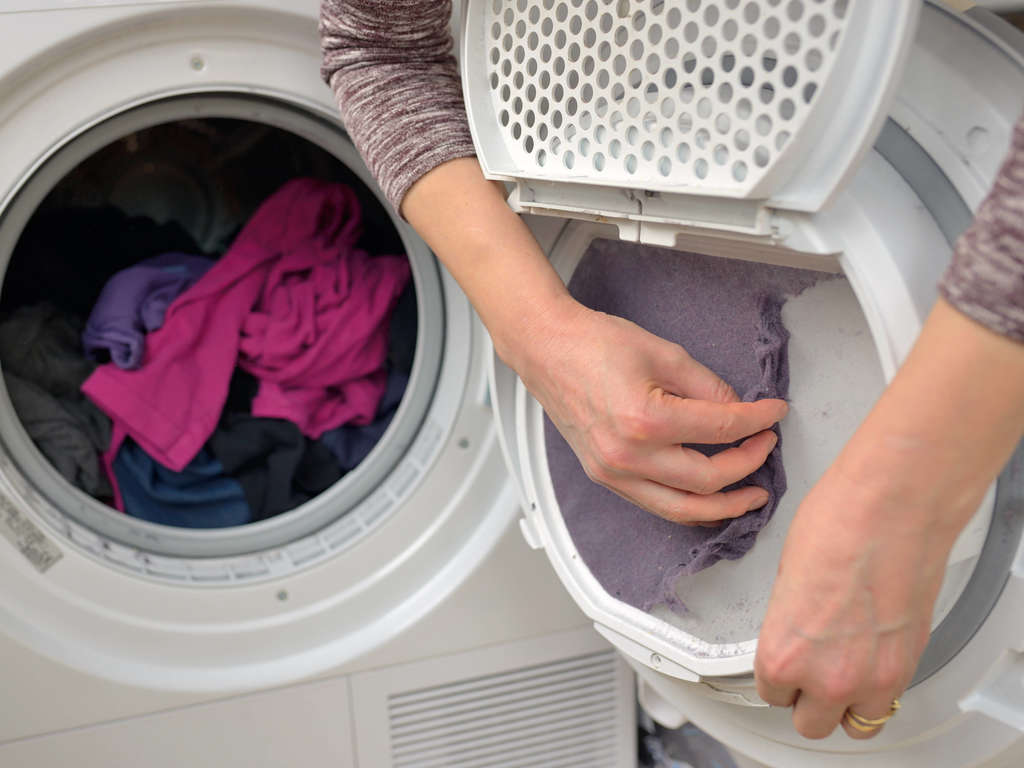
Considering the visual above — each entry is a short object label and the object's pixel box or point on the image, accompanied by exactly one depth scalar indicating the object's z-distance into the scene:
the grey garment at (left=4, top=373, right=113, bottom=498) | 0.94
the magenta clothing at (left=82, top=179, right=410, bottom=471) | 1.00
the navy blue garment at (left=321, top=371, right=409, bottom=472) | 1.07
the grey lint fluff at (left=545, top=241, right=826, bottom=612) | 0.59
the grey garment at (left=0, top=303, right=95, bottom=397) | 0.99
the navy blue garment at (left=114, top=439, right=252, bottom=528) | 1.01
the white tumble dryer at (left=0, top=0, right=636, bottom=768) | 0.78
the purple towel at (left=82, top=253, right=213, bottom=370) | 1.01
